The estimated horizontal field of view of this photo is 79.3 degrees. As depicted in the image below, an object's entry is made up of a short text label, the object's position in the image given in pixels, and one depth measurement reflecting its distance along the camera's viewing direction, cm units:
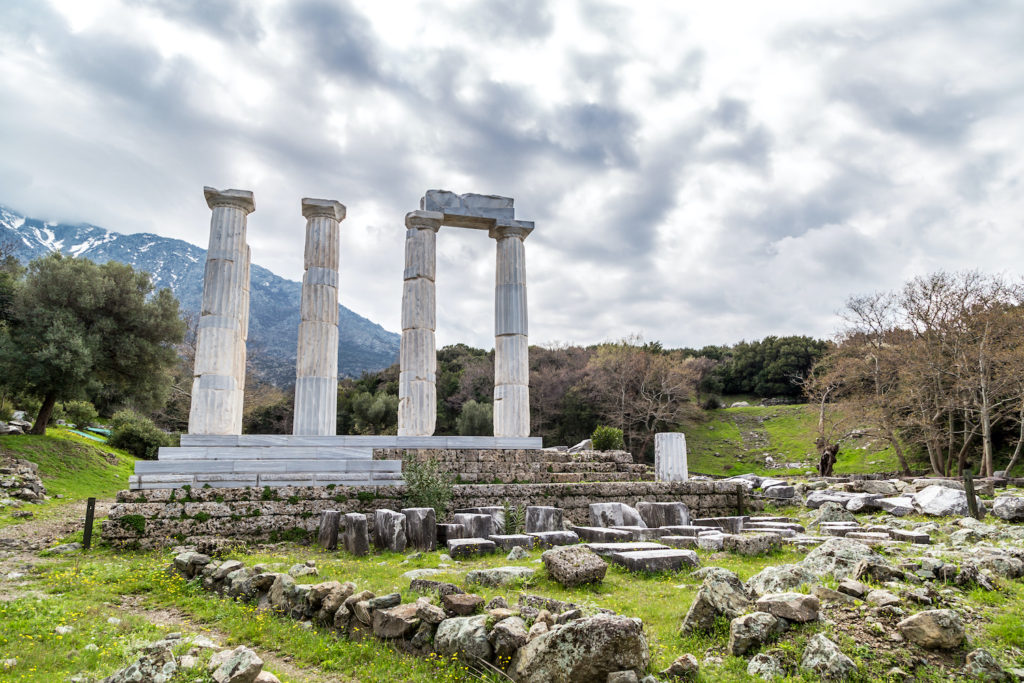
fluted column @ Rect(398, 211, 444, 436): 1700
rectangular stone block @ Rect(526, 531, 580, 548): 993
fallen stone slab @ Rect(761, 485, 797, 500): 1727
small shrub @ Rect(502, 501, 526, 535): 1202
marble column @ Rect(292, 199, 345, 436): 1587
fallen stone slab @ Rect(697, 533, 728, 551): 942
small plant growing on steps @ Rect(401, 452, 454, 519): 1223
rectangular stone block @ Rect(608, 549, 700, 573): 773
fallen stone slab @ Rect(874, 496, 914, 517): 1333
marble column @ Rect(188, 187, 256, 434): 1490
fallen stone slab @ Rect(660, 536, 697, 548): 928
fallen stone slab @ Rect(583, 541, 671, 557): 845
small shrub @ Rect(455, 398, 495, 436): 3678
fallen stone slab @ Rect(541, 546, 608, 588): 689
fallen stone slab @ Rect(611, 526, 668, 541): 1027
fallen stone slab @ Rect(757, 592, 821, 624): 508
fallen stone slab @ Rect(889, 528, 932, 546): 927
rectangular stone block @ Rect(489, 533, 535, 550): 972
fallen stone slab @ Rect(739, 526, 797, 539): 1050
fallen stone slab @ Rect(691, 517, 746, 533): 1172
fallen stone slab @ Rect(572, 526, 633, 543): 1008
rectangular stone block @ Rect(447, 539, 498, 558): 943
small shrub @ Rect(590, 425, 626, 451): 2098
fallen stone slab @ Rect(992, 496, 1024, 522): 1173
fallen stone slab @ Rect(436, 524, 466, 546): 1062
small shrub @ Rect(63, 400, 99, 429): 2880
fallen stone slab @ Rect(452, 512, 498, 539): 1074
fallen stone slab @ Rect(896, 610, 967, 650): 475
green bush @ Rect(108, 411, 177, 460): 2739
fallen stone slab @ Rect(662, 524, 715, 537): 1070
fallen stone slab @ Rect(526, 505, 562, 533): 1120
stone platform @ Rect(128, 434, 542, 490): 1196
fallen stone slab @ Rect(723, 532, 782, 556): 908
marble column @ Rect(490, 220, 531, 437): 1780
